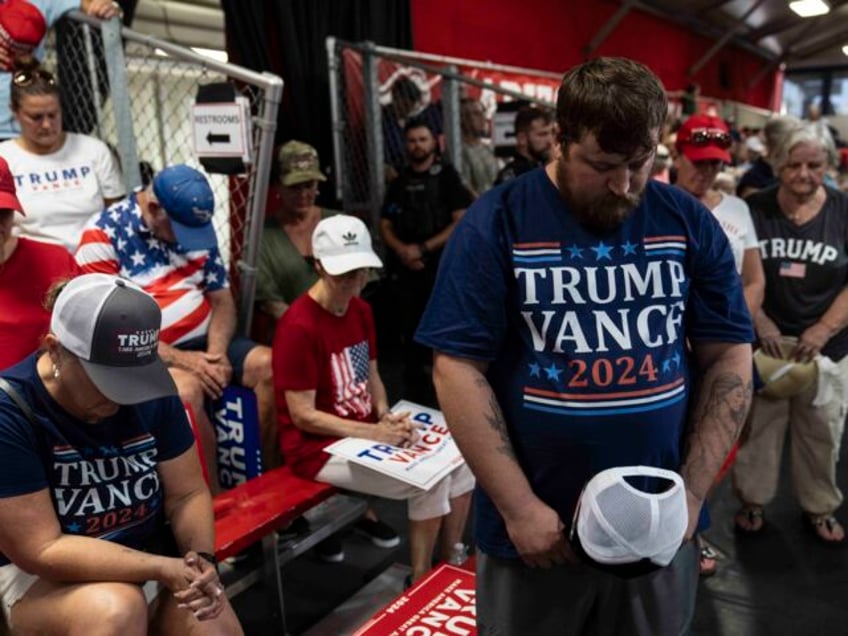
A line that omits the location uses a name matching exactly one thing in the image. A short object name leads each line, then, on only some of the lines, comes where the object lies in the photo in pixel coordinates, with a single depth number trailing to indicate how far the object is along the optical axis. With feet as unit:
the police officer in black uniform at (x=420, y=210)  13.98
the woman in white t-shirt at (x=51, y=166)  8.70
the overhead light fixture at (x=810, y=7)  28.31
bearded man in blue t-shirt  4.09
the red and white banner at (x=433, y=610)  6.30
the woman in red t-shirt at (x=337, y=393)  7.98
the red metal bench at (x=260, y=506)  7.00
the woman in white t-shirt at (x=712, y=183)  8.71
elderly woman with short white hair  9.14
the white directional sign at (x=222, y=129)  8.81
